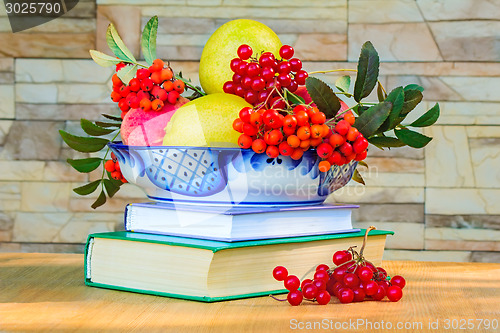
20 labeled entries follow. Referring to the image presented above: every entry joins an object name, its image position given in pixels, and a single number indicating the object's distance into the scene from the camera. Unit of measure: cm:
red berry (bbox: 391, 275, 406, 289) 111
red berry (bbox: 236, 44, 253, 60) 116
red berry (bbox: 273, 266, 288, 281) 110
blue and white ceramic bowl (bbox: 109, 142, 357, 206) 111
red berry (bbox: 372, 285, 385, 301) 109
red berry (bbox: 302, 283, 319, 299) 108
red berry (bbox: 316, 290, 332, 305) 108
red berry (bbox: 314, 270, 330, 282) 110
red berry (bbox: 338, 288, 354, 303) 109
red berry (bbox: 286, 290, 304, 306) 107
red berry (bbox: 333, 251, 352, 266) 112
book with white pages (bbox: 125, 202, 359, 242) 110
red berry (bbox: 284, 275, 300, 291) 108
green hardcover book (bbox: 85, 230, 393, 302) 108
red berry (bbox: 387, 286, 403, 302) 109
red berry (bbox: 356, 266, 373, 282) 109
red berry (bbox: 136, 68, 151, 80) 116
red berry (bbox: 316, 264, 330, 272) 111
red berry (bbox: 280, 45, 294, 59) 117
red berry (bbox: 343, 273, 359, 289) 109
